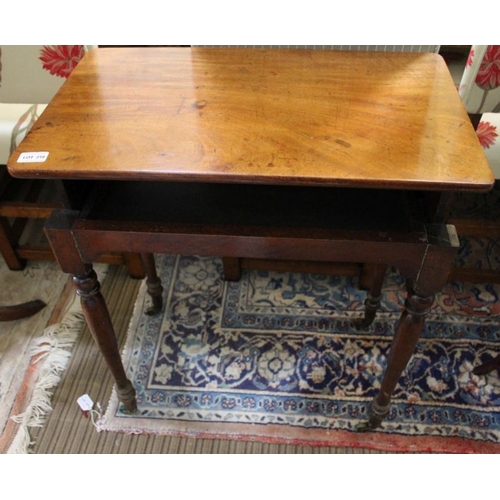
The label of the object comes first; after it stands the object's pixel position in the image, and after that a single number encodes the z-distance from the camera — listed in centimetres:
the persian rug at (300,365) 111
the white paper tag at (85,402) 115
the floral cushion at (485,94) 112
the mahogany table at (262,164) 69
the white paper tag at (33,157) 70
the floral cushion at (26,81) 124
